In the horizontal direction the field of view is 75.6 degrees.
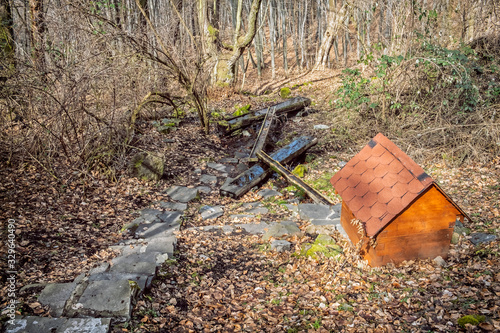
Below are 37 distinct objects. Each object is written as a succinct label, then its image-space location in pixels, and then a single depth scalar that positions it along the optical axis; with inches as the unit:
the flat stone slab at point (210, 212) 239.7
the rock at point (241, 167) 322.3
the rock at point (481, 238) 169.0
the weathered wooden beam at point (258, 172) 271.2
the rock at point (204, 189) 279.5
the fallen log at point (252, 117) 391.2
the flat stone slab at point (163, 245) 179.6
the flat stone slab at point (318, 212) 220.2
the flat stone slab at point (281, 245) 188.4
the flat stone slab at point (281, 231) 203.6
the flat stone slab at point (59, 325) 110.0
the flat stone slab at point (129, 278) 144.7
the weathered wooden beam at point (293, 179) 244.9
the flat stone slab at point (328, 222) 209.0
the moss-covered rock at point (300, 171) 298.4
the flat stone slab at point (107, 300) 122.4
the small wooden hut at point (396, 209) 142.6
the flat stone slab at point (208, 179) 297.9
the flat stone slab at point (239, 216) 234.8
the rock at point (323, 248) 174.9
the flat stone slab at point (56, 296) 124.9
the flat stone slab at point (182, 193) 261.6
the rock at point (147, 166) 275.3
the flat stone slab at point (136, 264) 156.6
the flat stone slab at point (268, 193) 271.9
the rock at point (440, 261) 154.1
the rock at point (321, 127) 395.5
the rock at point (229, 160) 340.2
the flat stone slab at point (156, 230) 205.9
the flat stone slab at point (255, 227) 214.3
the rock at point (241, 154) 355.8
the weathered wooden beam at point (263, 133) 318.4
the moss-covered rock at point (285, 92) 541.0
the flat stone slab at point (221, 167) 322.0
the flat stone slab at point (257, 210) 242.0
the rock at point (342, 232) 184.4
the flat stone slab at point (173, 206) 244.8
